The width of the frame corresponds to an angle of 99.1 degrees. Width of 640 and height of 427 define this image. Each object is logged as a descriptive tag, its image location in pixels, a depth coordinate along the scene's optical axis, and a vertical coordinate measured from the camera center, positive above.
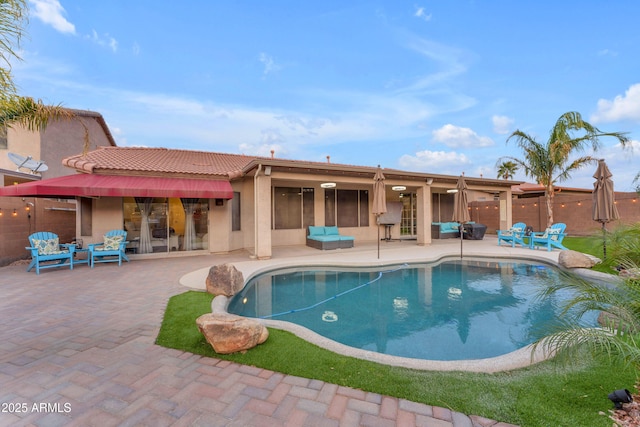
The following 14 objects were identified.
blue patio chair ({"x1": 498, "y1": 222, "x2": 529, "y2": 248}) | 15.88 -1.31
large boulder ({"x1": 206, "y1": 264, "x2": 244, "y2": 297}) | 7.49 -1.81
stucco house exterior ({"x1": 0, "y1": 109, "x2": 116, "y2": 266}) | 12.10 +2.34
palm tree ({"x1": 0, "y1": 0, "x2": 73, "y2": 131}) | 4.08 +2.17
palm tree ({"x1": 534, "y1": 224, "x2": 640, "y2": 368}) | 2.65 -1.22
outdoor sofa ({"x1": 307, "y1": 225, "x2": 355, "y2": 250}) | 15.50 -1.38
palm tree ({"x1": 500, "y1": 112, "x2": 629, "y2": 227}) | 16.28 +3.95
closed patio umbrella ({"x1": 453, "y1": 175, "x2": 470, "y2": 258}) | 14.83 +0.61
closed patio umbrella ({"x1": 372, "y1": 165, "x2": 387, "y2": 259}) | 13.73 +1.05
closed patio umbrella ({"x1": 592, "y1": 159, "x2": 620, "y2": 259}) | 11.72 +0.78
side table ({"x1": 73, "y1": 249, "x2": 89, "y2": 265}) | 11.60 -1.90
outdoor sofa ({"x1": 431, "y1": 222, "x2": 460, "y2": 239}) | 21.22 -1.25
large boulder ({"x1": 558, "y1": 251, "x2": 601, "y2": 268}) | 10.53 -1.85
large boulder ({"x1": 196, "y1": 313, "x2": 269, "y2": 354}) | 4.30 -1.89
